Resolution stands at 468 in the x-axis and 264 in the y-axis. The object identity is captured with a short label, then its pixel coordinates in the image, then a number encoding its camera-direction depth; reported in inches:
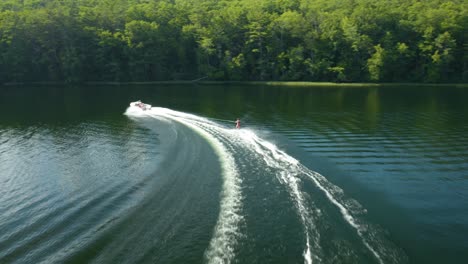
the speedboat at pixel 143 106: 2028.9
